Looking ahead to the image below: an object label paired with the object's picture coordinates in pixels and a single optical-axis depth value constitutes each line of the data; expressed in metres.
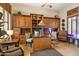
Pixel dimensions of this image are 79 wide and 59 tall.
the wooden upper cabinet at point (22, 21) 3.45
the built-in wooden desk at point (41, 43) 2.49
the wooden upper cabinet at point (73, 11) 3.08
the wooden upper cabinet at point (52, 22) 3.50
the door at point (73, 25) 3.27
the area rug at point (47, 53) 2.14
